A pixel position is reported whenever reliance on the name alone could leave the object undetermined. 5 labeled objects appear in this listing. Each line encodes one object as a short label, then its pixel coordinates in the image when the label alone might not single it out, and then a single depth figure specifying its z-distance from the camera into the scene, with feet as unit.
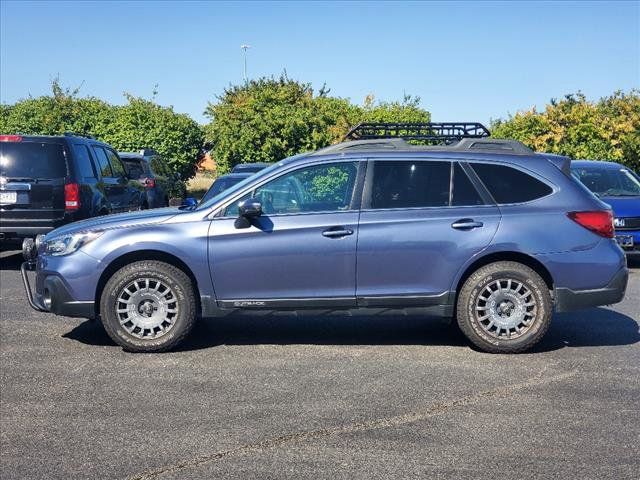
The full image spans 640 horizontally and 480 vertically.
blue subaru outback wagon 22.76
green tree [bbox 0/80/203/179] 84.94
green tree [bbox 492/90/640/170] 61.93
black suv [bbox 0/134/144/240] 37.70
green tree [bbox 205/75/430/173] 65.31
